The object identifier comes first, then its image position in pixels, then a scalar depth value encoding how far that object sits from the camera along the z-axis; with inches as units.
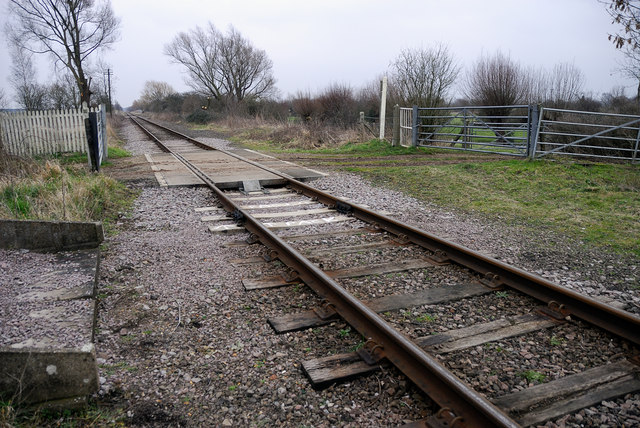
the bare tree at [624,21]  287.8
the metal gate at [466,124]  520.8
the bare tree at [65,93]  1471.5
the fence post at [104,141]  541.1
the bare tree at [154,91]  3773.1
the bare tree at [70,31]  1350.9
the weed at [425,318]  136.9
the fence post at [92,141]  394.0
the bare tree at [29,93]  1290.6
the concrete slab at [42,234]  183.6
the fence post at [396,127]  628.7
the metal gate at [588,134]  486.9
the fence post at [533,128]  478.6
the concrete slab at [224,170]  364.6
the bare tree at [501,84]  815.1
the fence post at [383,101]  675.4
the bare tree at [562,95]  808.3
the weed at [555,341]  122.9
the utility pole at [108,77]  3083.2
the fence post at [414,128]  605.9
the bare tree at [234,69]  1841.8
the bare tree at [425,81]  760.3
